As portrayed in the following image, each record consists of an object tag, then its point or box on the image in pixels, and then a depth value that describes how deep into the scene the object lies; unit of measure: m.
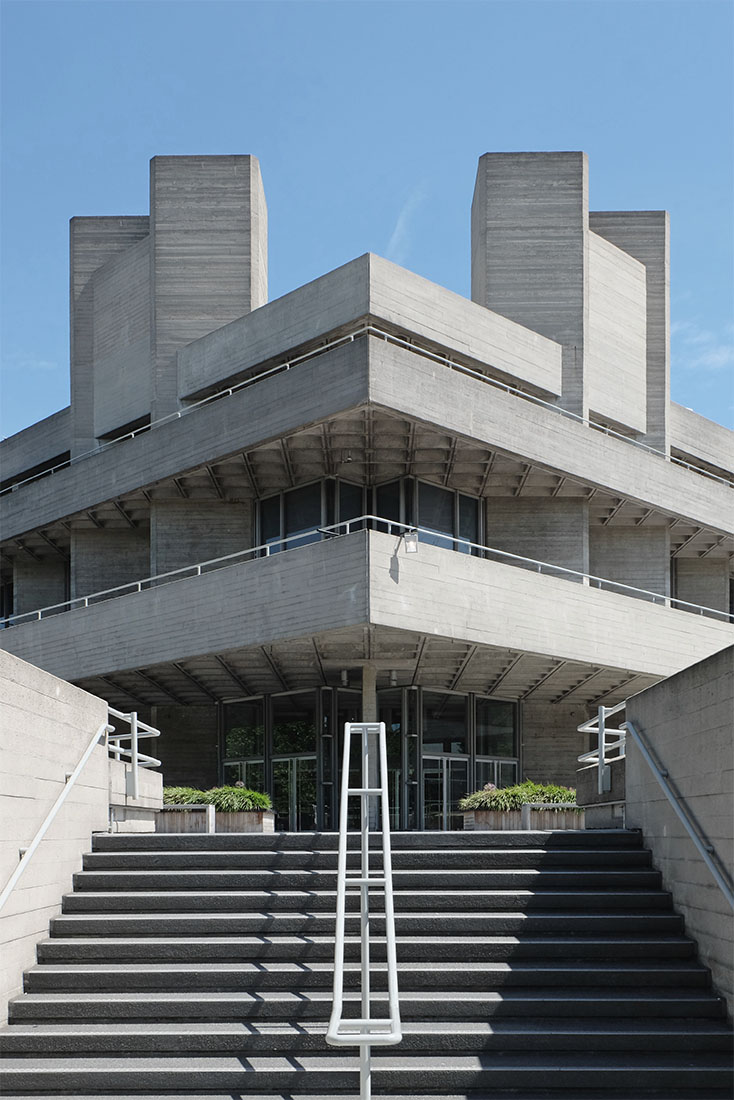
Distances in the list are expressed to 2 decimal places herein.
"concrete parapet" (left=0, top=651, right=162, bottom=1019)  8.43
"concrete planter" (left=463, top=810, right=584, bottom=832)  17.20
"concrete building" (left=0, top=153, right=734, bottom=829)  22.28
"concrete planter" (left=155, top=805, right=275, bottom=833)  16.52
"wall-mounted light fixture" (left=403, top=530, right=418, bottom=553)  20.48
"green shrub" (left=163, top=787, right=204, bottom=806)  17.89
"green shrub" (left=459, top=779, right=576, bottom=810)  17.55
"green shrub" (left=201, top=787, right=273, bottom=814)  17.64
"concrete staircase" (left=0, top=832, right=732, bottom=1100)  7.36
